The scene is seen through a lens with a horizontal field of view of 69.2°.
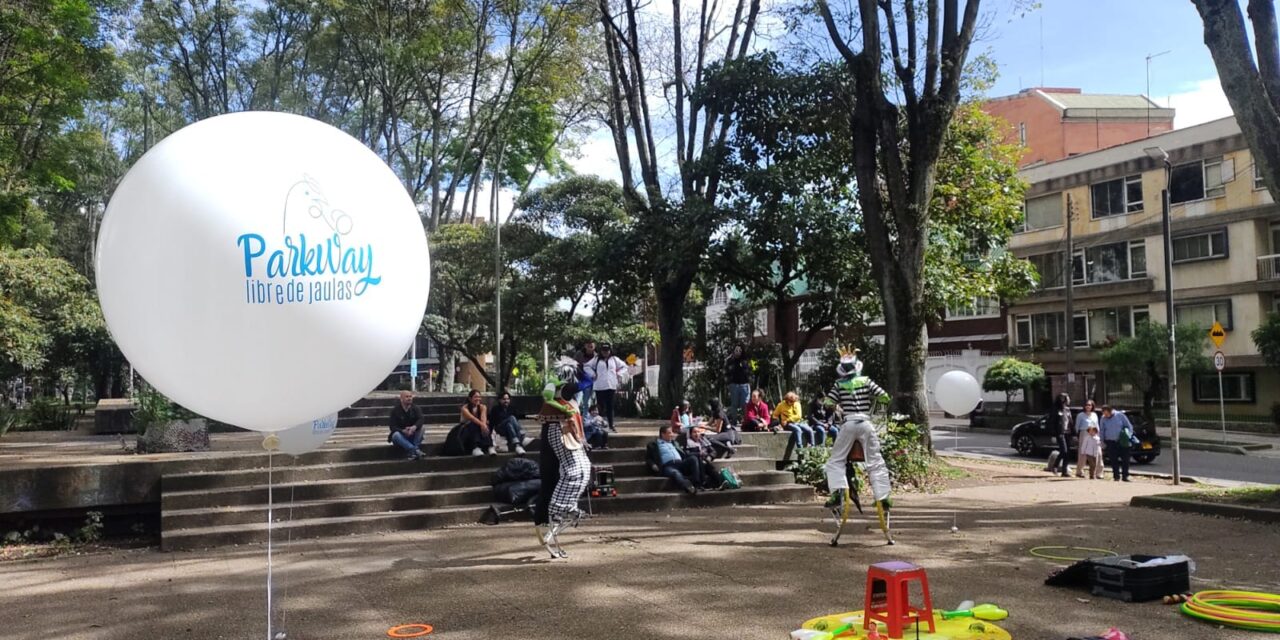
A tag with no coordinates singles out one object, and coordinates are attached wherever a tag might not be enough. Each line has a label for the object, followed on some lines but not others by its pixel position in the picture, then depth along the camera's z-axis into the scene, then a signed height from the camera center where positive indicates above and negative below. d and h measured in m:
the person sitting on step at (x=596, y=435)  13.52 -0.85
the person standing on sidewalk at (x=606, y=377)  16.30 -0.02
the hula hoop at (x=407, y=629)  6.25 -1.72
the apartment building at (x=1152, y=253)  31.31 +4.31
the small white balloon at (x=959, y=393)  12.02 -0.28
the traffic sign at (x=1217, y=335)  26.58 +0.96
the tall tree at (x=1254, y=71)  10.64 +3.45
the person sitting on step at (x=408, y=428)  12.45 -0.67
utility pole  31.42 +1.80
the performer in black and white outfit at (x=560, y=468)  8.91 -0.89
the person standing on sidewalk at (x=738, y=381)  17.83 -0.13
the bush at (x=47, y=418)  20.56 -0.79
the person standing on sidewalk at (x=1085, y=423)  17.08 -0.97
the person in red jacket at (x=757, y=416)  15.51 -0.70
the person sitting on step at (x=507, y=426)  13.18 -0.69
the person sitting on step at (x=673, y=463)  12.78 -1.23
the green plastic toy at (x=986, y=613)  6.11 -1.62
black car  21.88 -1.72
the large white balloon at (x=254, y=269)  4.35 +0.54
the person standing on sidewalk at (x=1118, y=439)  16.77 -1.25
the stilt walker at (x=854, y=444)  9.45 -0.72
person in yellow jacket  14.87 -0.77
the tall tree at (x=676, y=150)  20.47 +5.43
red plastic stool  5.48 -1.38
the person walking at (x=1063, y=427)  17.60 -1.09
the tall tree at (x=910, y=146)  15.45 +3.88
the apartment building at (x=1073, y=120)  42.62 +11.67
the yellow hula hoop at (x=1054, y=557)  8.59 -1.75
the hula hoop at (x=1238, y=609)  5.93 -1.62
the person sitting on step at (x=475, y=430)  12.75 -0.71
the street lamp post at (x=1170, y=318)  16.22 +0.92
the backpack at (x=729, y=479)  13.01 -1.46
